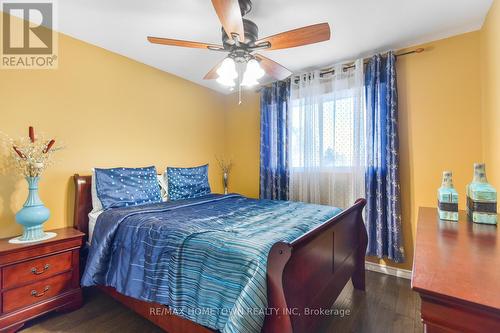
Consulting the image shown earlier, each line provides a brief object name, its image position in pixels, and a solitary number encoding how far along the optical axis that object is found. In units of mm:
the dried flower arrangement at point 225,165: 4234
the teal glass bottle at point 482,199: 1247
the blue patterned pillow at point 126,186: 2354
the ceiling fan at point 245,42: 1523
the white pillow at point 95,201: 2353
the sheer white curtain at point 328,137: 2807
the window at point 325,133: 2893
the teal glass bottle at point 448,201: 1392
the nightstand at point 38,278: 1709
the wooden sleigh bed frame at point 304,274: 1156
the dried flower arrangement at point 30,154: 1944
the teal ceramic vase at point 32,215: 1896
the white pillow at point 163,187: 2951
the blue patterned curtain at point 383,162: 2568
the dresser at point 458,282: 589
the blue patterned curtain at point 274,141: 3387
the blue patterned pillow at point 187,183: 2965
